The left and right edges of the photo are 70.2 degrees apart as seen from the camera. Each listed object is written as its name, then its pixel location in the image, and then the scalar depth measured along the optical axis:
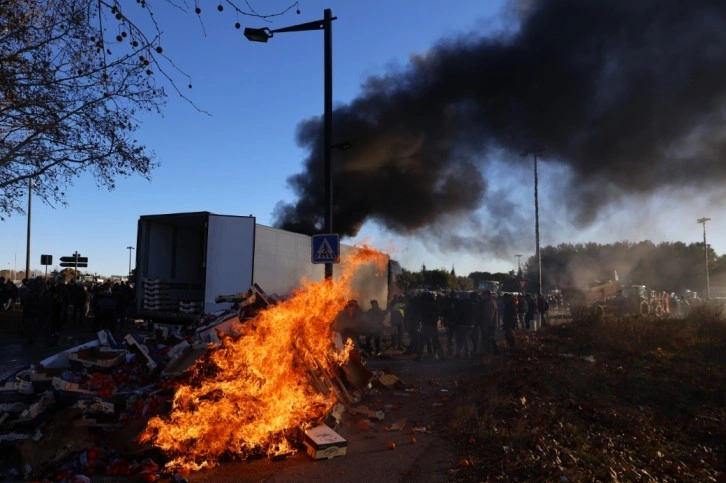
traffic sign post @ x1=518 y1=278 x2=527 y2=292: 23.80
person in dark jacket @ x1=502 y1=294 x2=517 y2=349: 13.35
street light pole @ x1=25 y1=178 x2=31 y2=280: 25.97
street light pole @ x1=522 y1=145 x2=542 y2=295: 24.66
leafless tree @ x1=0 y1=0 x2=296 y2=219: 5.85
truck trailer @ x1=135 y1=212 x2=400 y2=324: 11.40
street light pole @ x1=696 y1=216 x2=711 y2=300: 47.15
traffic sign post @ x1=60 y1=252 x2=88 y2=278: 22.94
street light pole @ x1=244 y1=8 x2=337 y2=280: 9.91
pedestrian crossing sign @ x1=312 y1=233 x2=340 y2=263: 9.59
